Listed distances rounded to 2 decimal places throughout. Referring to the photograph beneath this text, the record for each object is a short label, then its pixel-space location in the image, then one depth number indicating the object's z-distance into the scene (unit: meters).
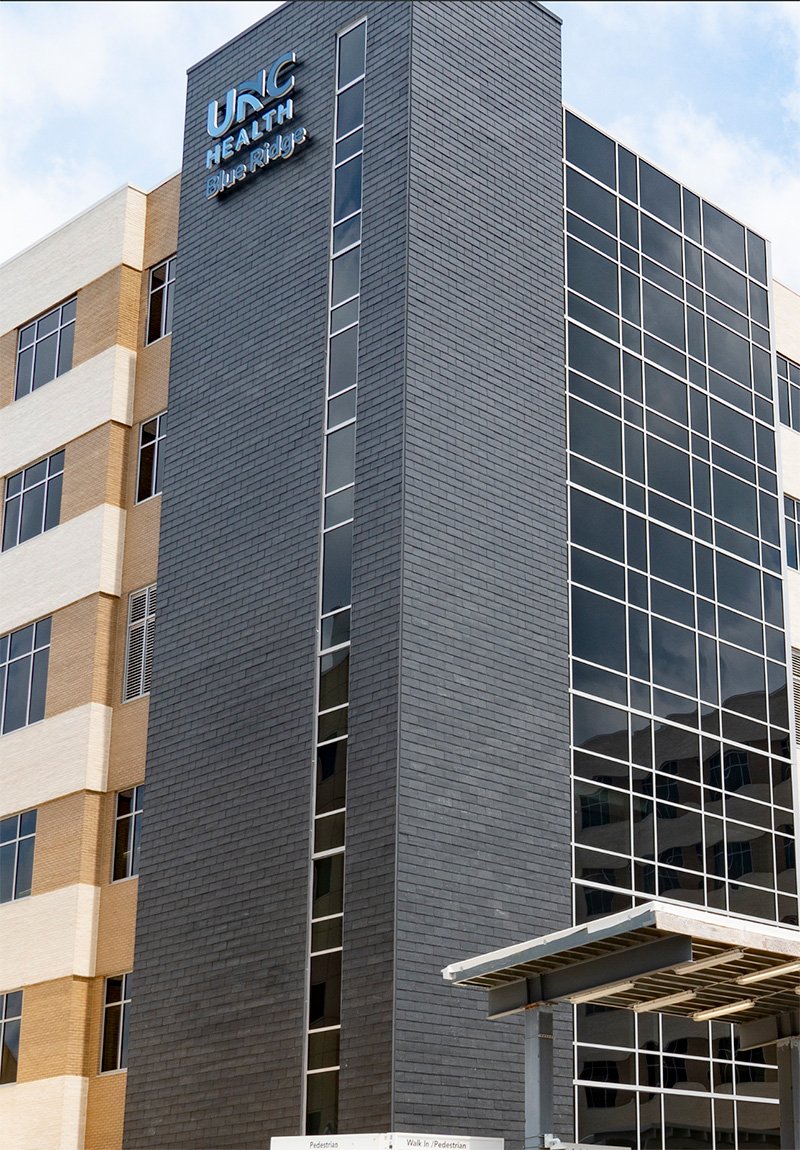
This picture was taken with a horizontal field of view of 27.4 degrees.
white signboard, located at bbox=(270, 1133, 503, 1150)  21.75
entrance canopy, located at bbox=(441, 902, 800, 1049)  17.77
